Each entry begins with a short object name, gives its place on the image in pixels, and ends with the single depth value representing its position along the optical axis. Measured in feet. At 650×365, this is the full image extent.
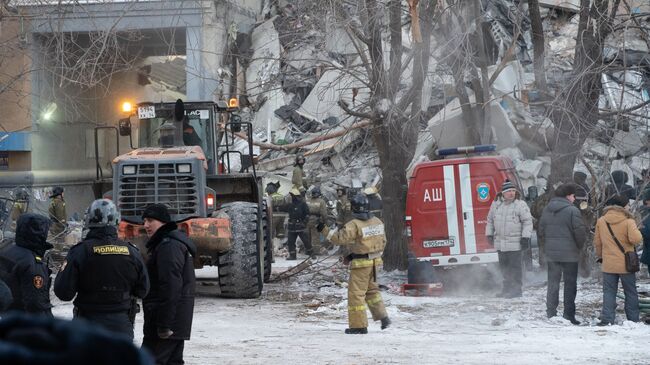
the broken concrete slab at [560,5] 89.86
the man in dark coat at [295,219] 68.03
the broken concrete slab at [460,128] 71.36
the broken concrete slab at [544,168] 78.58
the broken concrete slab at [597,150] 75.73
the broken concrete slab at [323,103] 74.69
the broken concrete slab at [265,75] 83.92
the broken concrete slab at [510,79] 79.48
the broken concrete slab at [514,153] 78.43
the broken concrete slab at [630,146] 77.61
